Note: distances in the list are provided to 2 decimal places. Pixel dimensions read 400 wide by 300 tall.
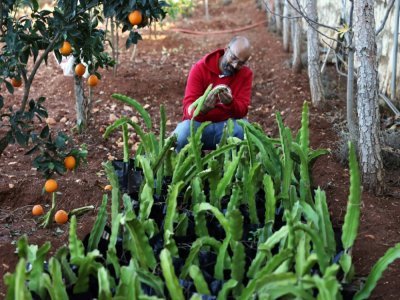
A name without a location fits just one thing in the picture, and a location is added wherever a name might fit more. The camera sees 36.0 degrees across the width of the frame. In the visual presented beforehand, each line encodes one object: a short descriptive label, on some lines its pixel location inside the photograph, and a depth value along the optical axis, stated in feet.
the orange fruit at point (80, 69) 12.20
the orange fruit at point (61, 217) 10.55
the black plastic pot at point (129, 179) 10.75
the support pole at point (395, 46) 16.15
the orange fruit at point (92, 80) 13.23
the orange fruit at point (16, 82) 10.66
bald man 13.20
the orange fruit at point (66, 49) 10.12
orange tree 9.73
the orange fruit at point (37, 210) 11.05
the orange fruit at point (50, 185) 10.05
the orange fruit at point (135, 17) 9.83
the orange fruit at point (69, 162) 9.59
